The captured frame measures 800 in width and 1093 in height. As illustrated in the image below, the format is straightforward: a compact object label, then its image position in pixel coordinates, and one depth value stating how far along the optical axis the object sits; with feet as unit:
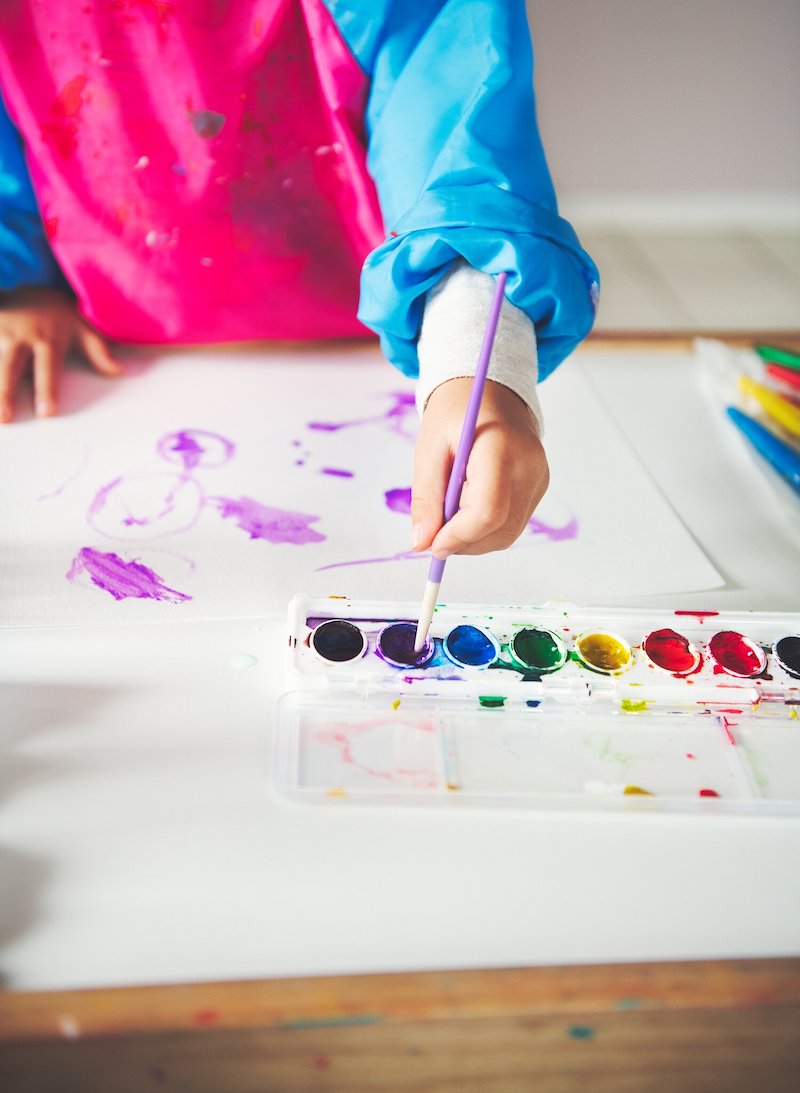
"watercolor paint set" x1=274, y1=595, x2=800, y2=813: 1.18
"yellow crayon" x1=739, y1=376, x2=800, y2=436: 1.99
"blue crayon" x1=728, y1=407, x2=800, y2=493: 1.84
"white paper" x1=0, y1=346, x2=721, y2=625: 1.47
